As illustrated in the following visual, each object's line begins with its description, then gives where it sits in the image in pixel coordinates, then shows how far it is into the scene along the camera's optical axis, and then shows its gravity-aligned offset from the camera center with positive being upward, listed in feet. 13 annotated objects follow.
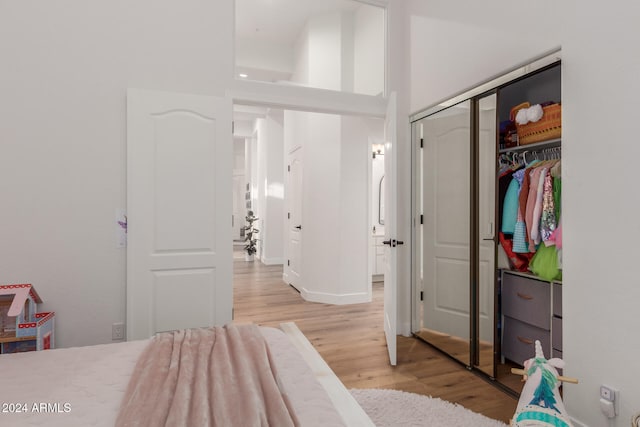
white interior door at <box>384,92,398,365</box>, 8.85 -0.45
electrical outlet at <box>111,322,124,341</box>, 8.55 -2.92
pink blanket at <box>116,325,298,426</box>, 3.09 -1.80
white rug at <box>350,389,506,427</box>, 6.33 -3.81
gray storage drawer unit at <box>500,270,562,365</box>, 7.43 -2.31
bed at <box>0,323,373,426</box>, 3.30 -1.92
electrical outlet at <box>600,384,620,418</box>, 5.47 -2.99
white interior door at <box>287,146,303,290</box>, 17.08 -0.19
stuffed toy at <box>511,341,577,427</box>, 4.60 -2.62
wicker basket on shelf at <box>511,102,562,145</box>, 7.22 +1.94
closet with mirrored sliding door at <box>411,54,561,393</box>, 7.93 -0.34
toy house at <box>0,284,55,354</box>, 6.52 -2.19
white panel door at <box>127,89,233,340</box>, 8.50 +0.04
